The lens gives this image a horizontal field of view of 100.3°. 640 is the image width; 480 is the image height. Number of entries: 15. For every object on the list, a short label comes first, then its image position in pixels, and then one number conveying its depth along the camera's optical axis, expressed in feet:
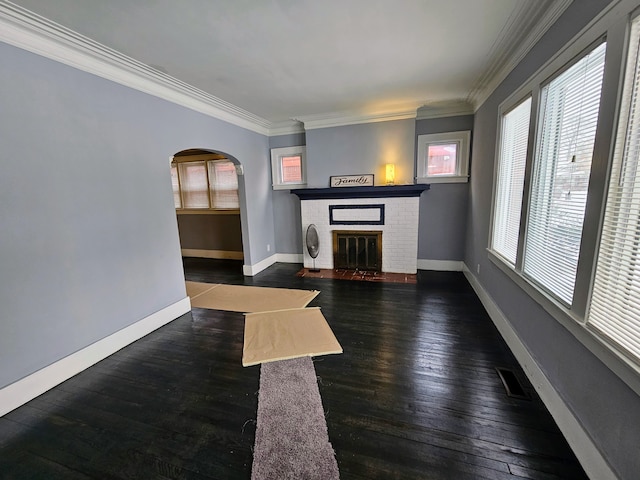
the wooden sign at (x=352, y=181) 15.47
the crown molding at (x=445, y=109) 13.66
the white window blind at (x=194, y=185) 19.30
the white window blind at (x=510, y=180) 7.82
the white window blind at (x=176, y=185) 19.67
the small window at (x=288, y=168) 17.11
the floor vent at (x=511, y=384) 6.12
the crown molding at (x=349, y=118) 14.30
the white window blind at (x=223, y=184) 18.64
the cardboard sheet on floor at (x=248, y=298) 11.41
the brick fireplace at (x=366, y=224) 14.70
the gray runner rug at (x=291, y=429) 4.55
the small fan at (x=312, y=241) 15.96
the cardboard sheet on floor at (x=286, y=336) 7.92
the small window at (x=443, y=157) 14.19
